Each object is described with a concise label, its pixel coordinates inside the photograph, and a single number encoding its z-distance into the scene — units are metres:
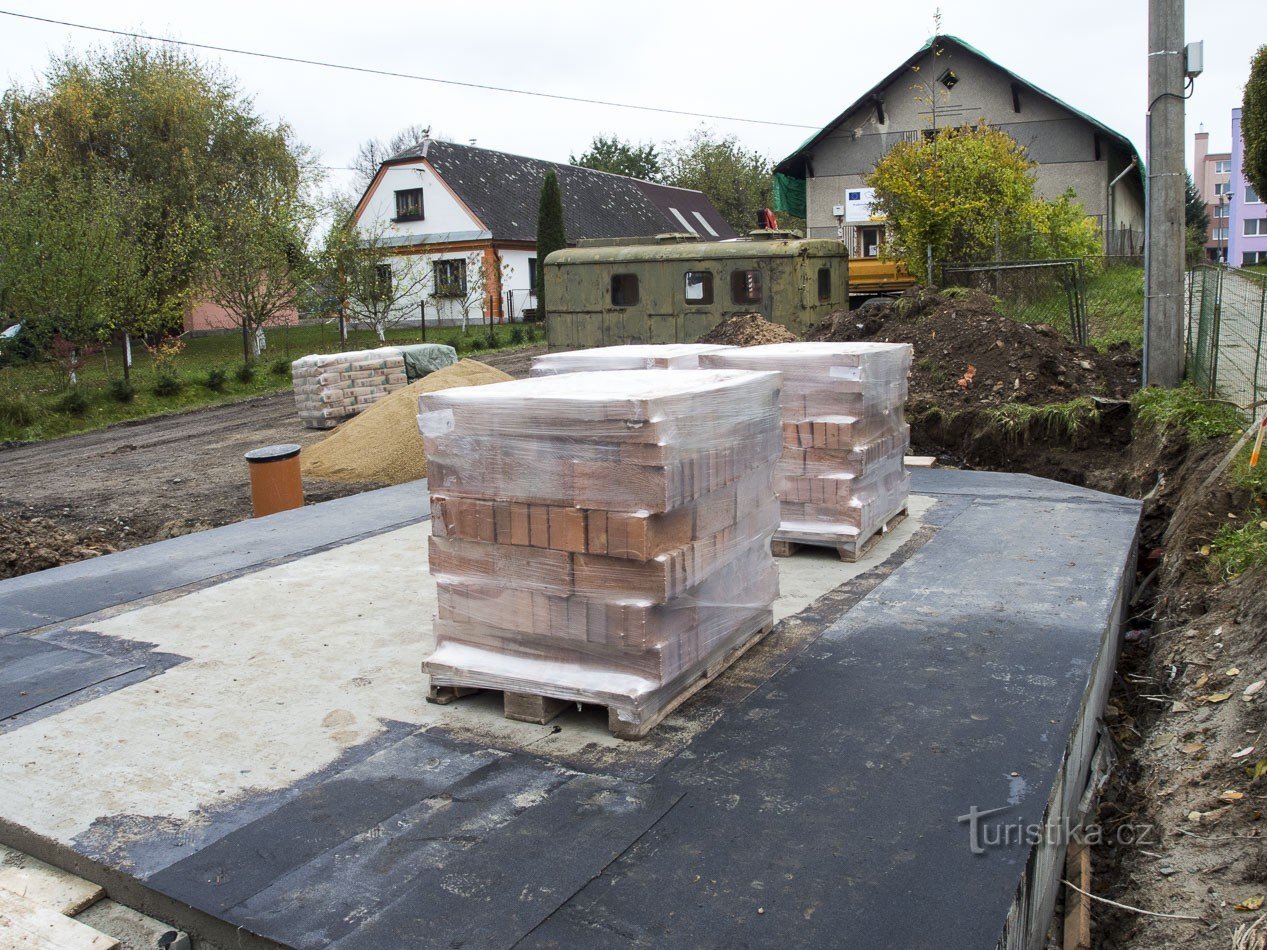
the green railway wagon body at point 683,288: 19.59
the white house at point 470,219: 38.81
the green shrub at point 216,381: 24.33
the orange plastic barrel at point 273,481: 10.26
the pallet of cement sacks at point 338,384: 18.58
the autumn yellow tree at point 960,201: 20.16
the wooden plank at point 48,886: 3.61
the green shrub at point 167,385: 23.19
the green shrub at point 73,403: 21.09
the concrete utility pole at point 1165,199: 11.23
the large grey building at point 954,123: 29.65
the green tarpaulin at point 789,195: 33.66
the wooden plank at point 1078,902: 3.95
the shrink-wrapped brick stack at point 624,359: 8.15
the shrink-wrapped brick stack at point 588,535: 4.53
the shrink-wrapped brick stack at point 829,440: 7.23
